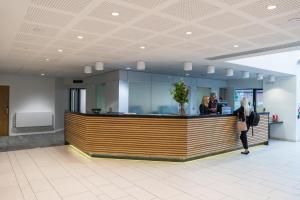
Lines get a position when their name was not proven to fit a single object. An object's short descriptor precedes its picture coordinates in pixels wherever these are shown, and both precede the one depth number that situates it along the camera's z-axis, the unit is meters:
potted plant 6.53
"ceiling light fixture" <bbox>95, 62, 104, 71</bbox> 7.53
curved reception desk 6.19
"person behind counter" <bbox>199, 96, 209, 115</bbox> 7.72
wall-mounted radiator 11.28
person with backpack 7.23
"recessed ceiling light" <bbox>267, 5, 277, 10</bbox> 3.29
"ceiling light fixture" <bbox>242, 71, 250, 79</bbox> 9.70
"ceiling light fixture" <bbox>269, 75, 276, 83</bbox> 10.29
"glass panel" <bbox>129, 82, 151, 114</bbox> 9.97
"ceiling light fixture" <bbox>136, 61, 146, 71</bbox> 7.39
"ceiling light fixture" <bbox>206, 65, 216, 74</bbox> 8.29
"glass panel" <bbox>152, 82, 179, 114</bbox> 10.66
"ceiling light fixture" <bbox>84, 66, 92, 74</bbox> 8.35
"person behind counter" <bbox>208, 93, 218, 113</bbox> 7.86
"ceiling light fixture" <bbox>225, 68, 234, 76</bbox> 8.84
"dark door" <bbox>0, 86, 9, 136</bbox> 11.12
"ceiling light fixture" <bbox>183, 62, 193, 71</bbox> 7.47
